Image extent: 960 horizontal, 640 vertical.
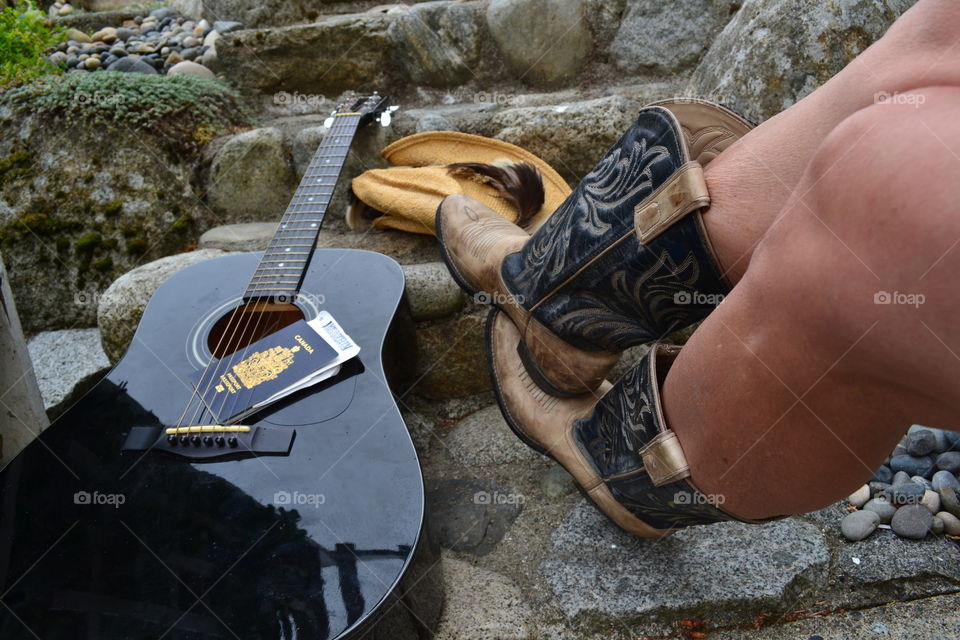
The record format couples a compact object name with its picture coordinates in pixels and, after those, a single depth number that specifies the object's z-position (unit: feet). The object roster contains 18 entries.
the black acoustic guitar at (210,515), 2.87
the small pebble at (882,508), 4.17
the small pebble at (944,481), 4.23
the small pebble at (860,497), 4.35
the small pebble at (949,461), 4.38
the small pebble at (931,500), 4.16
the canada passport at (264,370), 3.91
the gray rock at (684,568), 3.72
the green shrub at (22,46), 8.29
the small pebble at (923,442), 4.60
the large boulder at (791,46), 5.54
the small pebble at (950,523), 4.02
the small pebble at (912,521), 3.99
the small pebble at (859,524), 4.06
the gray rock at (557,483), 4.66
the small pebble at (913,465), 4.51
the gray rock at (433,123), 7.49
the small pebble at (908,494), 4.19
